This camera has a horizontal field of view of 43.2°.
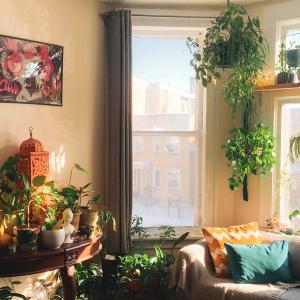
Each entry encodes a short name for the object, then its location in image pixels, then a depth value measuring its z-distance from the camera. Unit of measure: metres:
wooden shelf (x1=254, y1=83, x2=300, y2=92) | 3.11
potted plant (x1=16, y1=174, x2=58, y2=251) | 2.41
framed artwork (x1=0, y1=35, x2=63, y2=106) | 2.76
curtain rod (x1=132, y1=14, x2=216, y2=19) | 3.44
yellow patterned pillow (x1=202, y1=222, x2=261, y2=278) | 2.74
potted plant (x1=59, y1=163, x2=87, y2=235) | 2.78
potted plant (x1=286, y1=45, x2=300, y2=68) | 3.08
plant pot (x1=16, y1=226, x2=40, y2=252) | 2.41
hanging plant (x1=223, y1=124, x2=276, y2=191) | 3.16
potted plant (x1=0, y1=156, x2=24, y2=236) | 2.54
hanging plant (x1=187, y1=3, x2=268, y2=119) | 2.98
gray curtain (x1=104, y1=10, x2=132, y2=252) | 3.33
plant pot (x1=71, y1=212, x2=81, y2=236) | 2.76
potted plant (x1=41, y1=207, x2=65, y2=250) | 2.47
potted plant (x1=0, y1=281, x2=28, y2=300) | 2.47
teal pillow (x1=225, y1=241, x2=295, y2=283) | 2.59
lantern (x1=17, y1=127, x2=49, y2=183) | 2.67
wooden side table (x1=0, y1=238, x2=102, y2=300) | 2.31
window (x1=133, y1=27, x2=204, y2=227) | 3.61
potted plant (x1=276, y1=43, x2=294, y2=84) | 3.15
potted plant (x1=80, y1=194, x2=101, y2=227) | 2.86
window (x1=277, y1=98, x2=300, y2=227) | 3.36
